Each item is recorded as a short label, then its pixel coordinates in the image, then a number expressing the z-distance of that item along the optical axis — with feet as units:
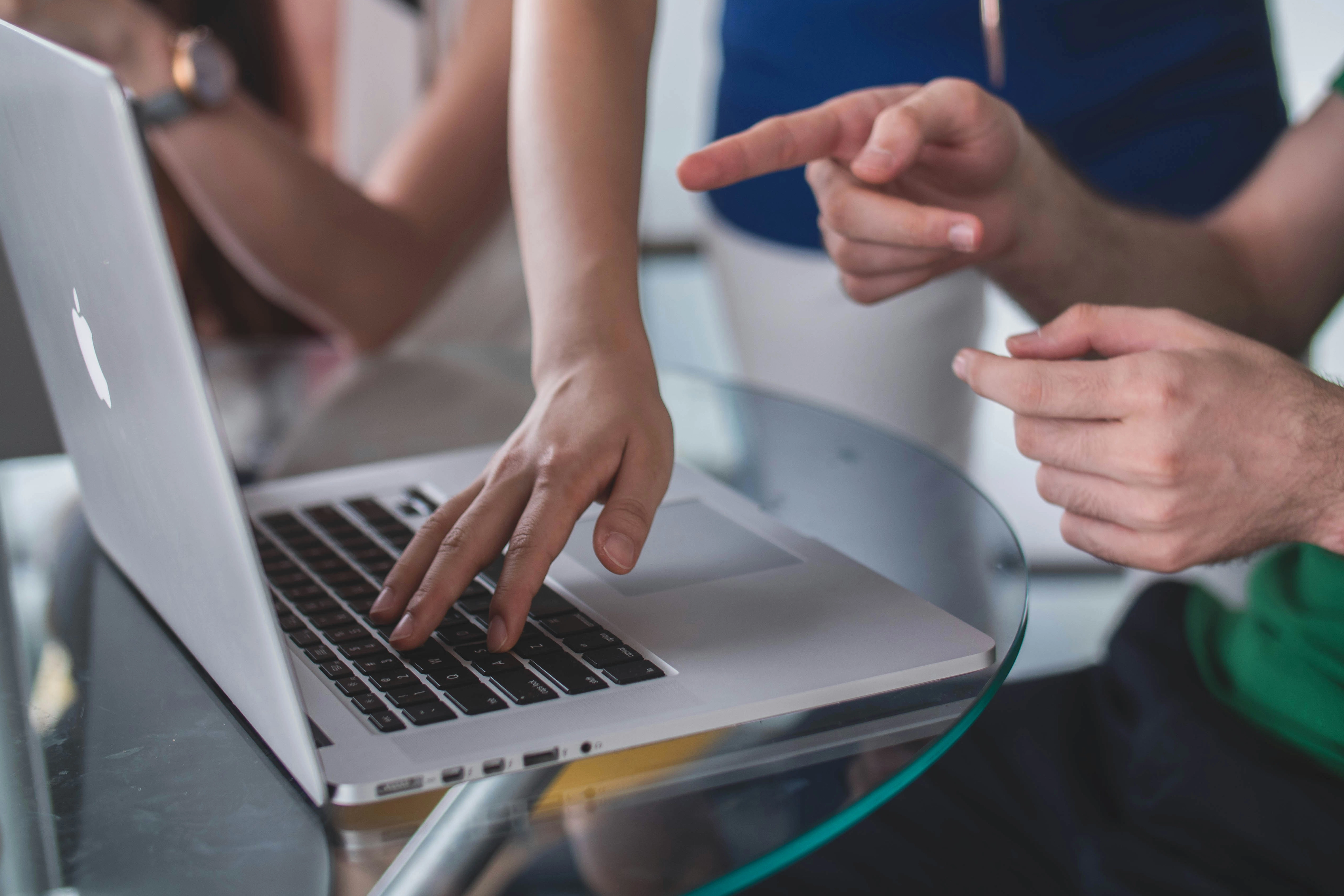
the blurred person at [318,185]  6.36
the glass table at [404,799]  3.35
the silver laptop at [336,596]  3.28
